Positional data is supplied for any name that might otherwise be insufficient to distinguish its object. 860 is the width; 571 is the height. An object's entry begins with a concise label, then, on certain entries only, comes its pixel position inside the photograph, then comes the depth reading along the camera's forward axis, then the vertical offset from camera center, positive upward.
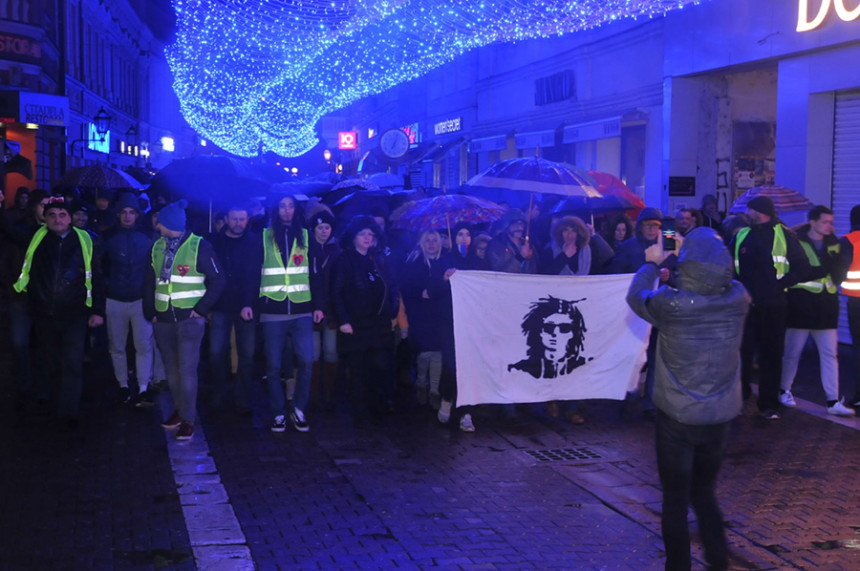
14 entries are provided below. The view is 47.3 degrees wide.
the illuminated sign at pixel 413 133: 37.18 +4.29
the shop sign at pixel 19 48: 26.33 +5.27
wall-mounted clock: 22.59 +2.36
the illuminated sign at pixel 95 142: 36.97 +3.84
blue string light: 15.58 +4.49
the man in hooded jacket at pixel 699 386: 4.70 -0.67
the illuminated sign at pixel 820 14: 12.45 +3.08
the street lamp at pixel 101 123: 32.46 +4.14
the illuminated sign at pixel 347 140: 29.42 +3.17
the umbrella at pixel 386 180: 20.74 +1.41
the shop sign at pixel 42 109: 24.08 +3.34
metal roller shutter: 13.14 +1.19
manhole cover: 7.48 -1.60
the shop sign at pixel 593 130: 19.43 +2.44
